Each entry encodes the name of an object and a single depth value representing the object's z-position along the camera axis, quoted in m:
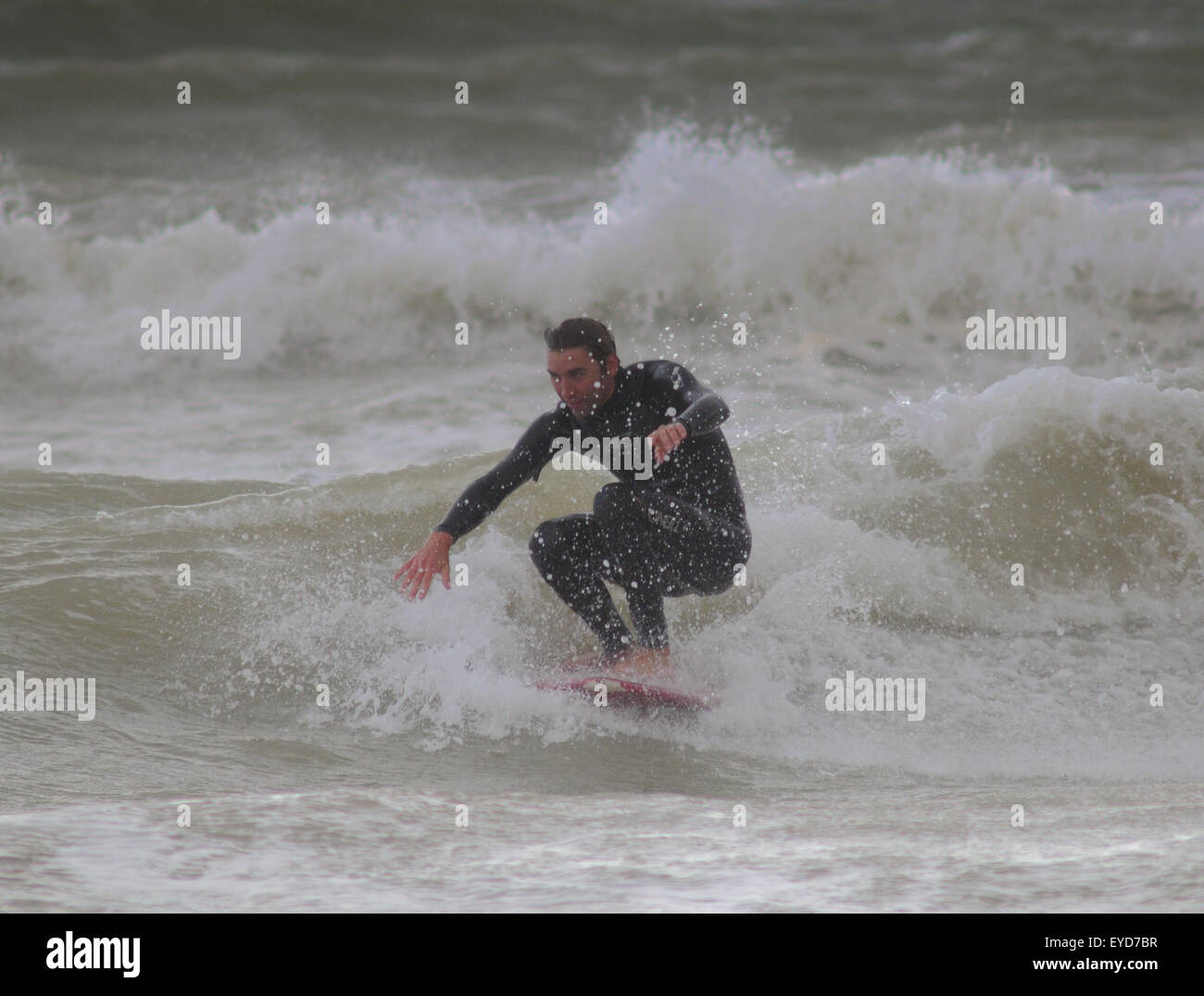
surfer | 10.21
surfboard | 9.81
